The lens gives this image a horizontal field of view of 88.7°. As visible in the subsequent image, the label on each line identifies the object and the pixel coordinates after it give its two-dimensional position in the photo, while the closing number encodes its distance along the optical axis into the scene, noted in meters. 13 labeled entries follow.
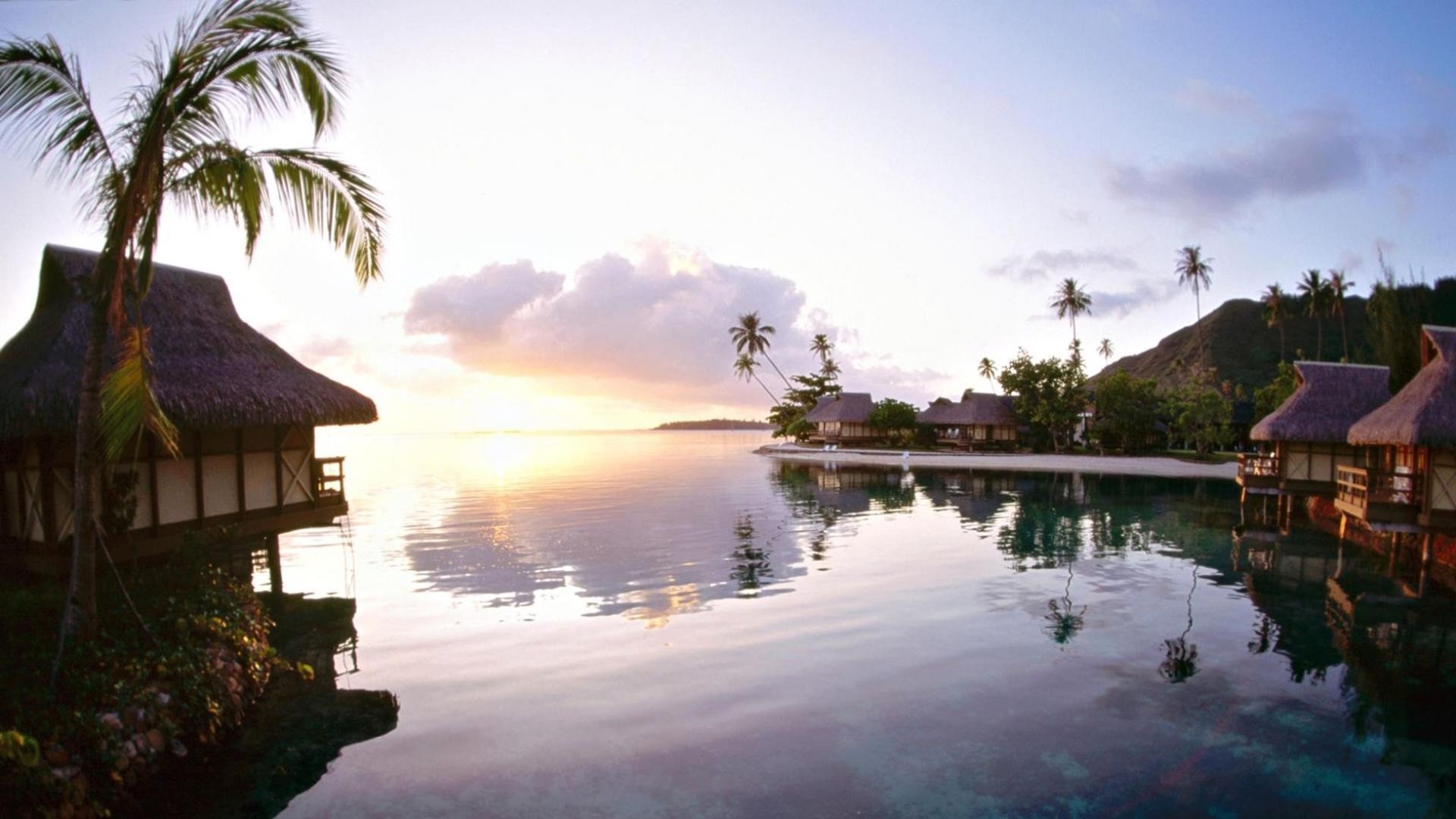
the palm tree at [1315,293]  59.47
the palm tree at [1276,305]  60.97
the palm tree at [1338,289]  58.66
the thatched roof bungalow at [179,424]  10.51
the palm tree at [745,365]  71.31
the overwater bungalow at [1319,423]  22.12
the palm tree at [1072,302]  60.22
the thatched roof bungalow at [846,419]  62.44
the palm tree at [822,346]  75.00
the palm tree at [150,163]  7.27
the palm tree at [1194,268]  62.00
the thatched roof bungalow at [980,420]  54.91
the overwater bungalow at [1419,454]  14.49
